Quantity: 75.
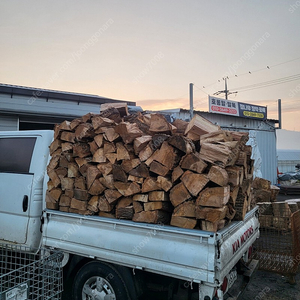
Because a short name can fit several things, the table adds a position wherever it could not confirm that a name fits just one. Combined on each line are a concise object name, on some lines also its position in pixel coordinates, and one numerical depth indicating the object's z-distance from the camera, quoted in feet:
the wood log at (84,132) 12.28
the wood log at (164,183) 10.45
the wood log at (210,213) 9.46
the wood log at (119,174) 11.13
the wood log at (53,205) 12.56
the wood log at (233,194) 10.60
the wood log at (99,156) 11.83
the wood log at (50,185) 12.78
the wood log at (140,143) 10.96
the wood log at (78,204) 11.71
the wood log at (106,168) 11.58
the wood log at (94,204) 11.57
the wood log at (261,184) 26.54
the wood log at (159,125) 11.60
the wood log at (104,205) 11.30
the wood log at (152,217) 10.34
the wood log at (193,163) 9.99
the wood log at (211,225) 9.49
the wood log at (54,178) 12.67
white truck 8.93
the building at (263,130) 58.85
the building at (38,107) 31.11
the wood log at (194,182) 9.84
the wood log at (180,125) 13.29
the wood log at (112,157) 11.53
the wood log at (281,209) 23.53
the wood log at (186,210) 9.96
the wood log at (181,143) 10.32
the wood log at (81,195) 11.80
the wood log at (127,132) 11.20
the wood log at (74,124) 12.67
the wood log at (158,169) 10.50
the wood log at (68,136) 12.66
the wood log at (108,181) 11.40
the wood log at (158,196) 10.51
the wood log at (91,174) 11.66
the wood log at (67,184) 12.40
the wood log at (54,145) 13.10
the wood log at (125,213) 10.91
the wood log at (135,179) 10.87
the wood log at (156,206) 10.52
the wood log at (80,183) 12.01
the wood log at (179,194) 10.08
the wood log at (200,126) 11.56
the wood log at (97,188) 11.62
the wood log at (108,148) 11.57
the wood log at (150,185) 10.56
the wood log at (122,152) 11.20
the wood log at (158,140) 10.95
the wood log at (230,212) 10.53
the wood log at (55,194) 12.50
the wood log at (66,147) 12.72
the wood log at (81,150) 12.25
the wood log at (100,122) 12.13
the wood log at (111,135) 11.55
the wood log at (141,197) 10.74
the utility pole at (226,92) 117.80
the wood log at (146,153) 10.90
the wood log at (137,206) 10.78
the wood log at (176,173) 10.34
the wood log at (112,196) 11.23
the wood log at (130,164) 11.04
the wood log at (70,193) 12.20
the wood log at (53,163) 12.86
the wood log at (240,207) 11.35
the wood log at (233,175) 10.47
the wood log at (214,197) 9.53
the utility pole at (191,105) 49.08
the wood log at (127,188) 10.87
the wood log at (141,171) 10.83
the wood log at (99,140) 11.93
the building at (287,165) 106.73
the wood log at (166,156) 10.48
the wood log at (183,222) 9.88
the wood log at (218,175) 9.58
